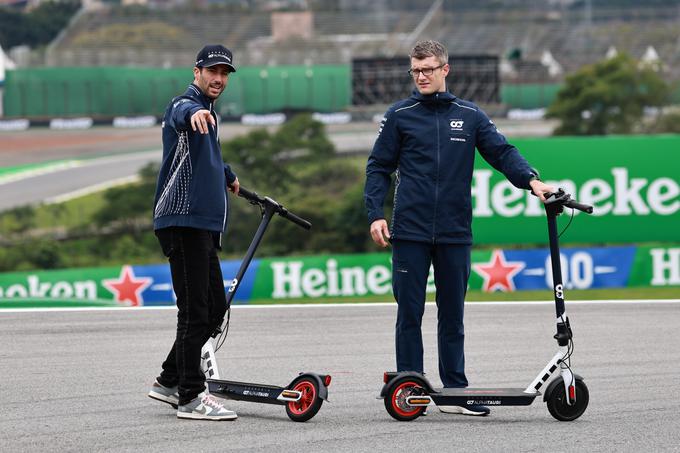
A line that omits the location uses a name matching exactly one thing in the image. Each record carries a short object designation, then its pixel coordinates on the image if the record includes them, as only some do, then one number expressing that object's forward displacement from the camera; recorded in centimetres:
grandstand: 16589
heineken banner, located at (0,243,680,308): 3442
